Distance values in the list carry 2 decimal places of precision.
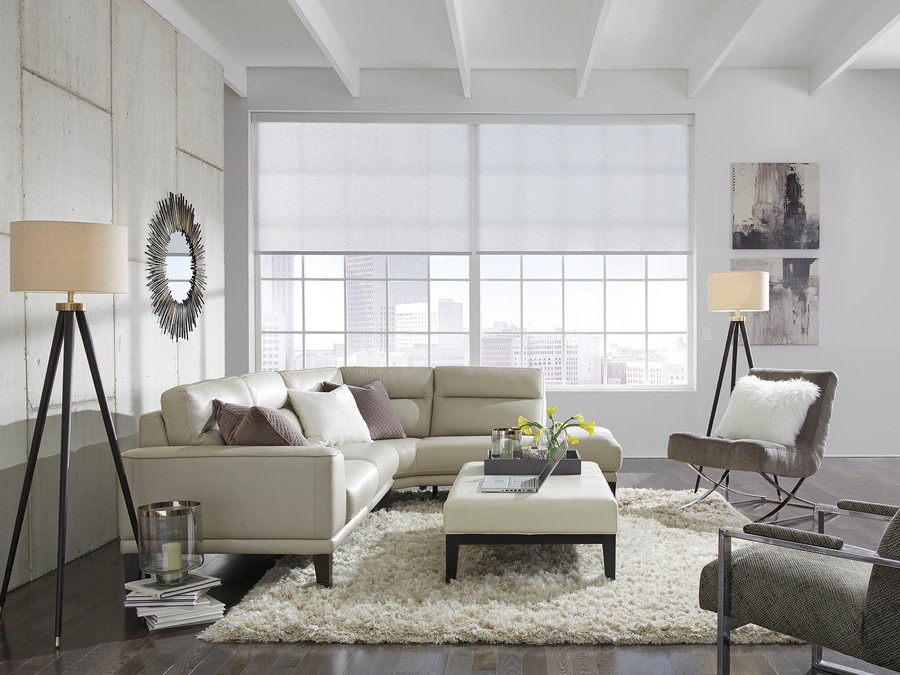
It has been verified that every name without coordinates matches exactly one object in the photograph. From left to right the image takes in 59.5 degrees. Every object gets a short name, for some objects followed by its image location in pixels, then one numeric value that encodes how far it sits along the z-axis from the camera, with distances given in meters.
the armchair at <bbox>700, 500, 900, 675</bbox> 1.97
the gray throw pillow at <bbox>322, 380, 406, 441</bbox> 5.24
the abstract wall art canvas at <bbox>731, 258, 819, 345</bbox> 7.07
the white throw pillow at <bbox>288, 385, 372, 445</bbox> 4.63
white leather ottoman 3.39
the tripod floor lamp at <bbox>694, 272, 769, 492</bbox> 5.55
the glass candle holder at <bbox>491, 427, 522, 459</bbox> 4.25
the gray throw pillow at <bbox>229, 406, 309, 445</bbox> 3.58
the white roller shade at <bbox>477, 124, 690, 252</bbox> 7.18
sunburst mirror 5.06
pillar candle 3.07
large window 7.18
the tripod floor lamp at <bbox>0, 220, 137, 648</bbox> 3.15
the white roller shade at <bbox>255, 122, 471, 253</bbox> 7.19
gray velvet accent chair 4.54
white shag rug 2.88
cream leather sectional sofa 3.38
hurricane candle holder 3.04
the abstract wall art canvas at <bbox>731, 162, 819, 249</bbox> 7.09
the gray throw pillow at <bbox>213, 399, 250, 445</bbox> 3.67
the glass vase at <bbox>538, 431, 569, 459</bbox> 4.08
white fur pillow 4.78
